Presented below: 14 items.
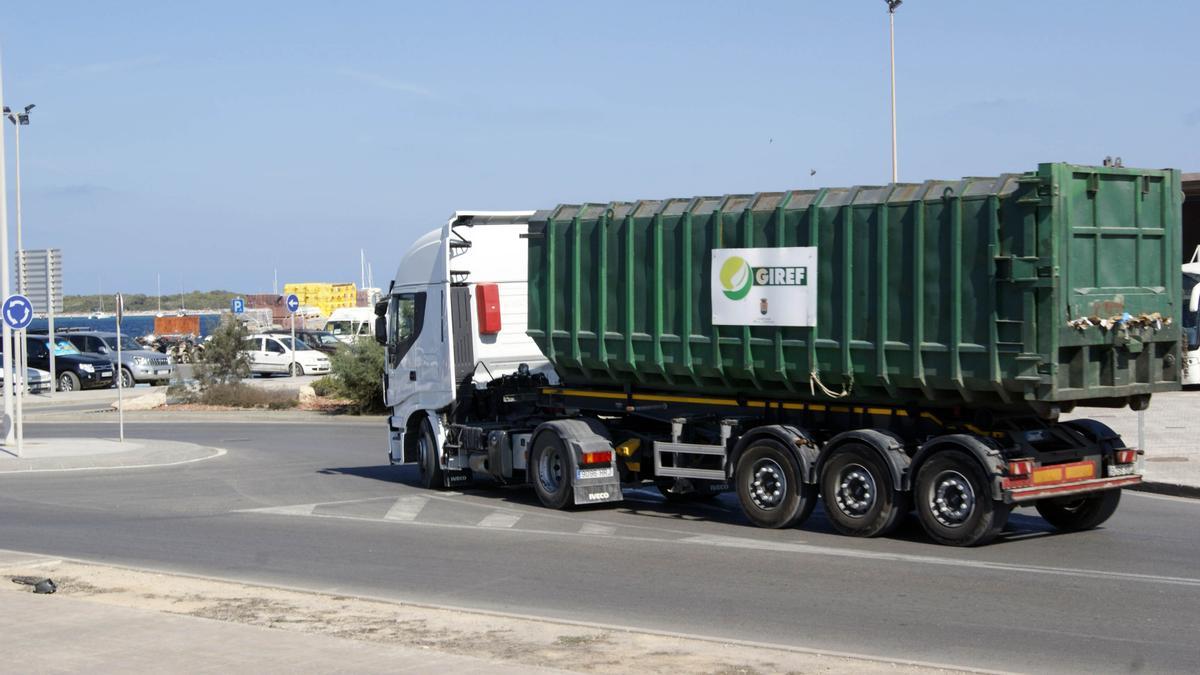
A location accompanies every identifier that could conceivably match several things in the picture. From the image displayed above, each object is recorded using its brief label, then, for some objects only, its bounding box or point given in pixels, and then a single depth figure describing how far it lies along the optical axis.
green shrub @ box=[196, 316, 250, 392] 37.59
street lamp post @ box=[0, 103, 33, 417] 23.37
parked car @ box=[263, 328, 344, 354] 55.75
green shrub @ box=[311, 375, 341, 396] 34.34
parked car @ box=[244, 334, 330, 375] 49.28
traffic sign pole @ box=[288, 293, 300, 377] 41.28
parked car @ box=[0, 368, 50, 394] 44.97
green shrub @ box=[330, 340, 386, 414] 31.36
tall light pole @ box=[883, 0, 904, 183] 32.78
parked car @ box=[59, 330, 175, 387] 46.19
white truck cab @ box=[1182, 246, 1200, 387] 28.91
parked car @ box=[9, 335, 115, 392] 45.91
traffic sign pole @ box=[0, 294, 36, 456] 23.02
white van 67.50
